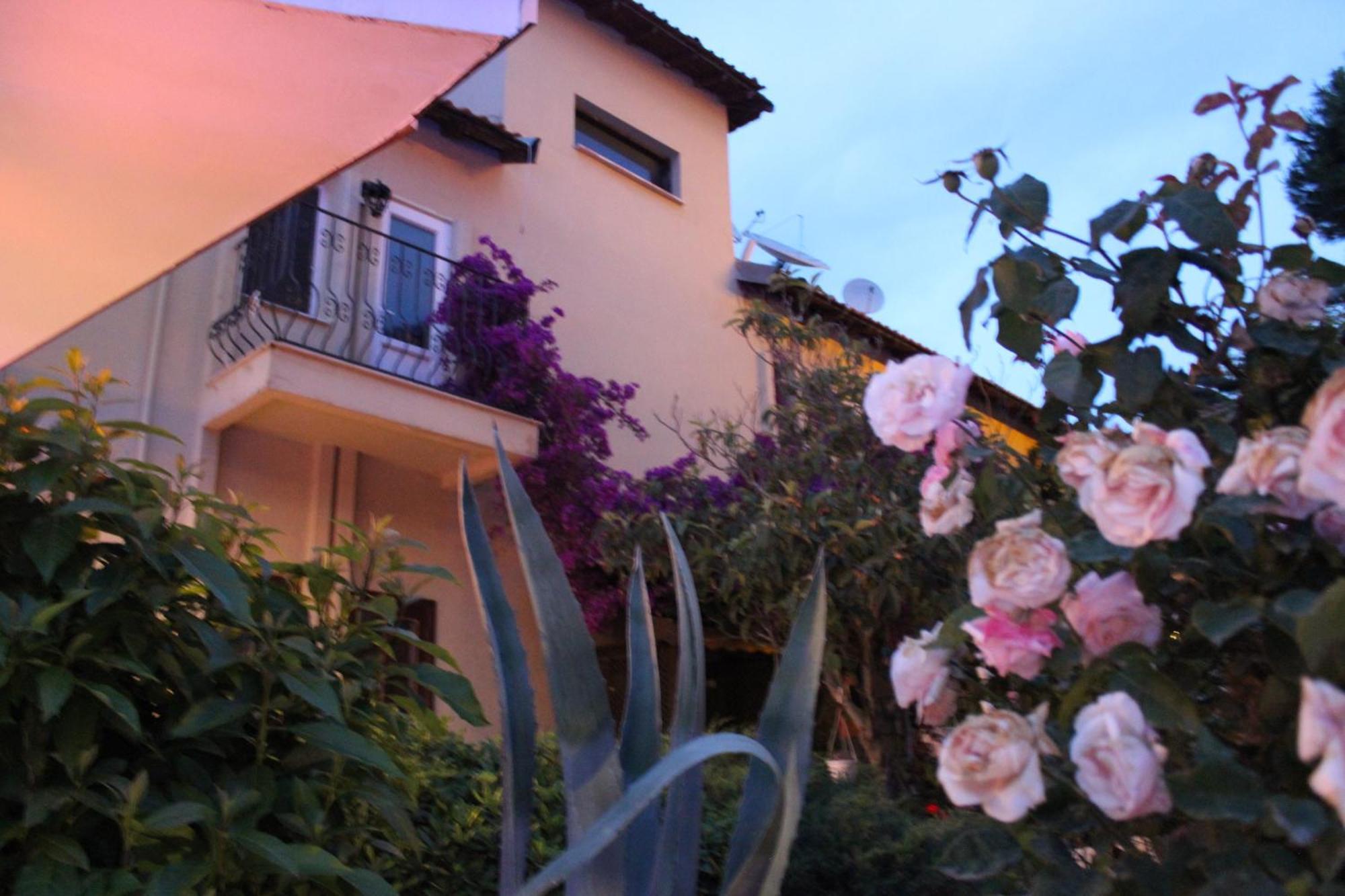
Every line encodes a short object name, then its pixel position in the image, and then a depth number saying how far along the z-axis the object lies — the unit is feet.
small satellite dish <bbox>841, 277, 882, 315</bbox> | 34.99
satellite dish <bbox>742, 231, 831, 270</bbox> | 35.50
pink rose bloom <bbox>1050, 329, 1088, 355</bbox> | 5.37
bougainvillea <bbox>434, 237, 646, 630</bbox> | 24.07
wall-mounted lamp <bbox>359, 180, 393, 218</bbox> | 24.73
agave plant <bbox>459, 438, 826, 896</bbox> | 6.41
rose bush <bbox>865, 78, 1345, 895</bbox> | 3.67
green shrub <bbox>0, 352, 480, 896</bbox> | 6.63
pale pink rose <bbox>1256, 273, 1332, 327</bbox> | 4.79
